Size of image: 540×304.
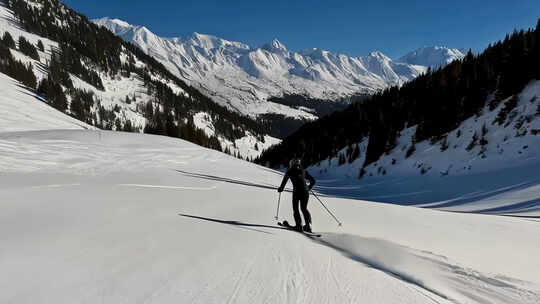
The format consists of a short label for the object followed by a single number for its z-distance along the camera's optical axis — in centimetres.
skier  702
